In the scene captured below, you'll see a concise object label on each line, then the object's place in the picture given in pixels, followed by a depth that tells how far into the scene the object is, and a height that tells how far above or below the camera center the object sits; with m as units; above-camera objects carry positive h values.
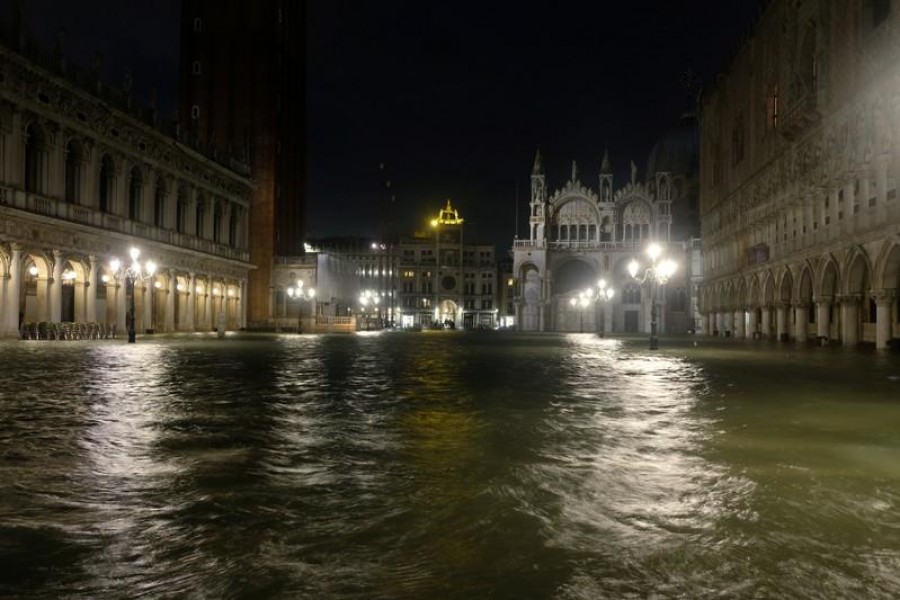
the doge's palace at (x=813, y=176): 29.06 +7.29
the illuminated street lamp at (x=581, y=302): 80.69 +1.92
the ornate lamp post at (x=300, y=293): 54.00 +1.97
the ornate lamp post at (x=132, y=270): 31.50 +2.08
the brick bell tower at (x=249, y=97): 65.25 +19.65
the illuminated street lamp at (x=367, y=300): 92.19 +2.38
